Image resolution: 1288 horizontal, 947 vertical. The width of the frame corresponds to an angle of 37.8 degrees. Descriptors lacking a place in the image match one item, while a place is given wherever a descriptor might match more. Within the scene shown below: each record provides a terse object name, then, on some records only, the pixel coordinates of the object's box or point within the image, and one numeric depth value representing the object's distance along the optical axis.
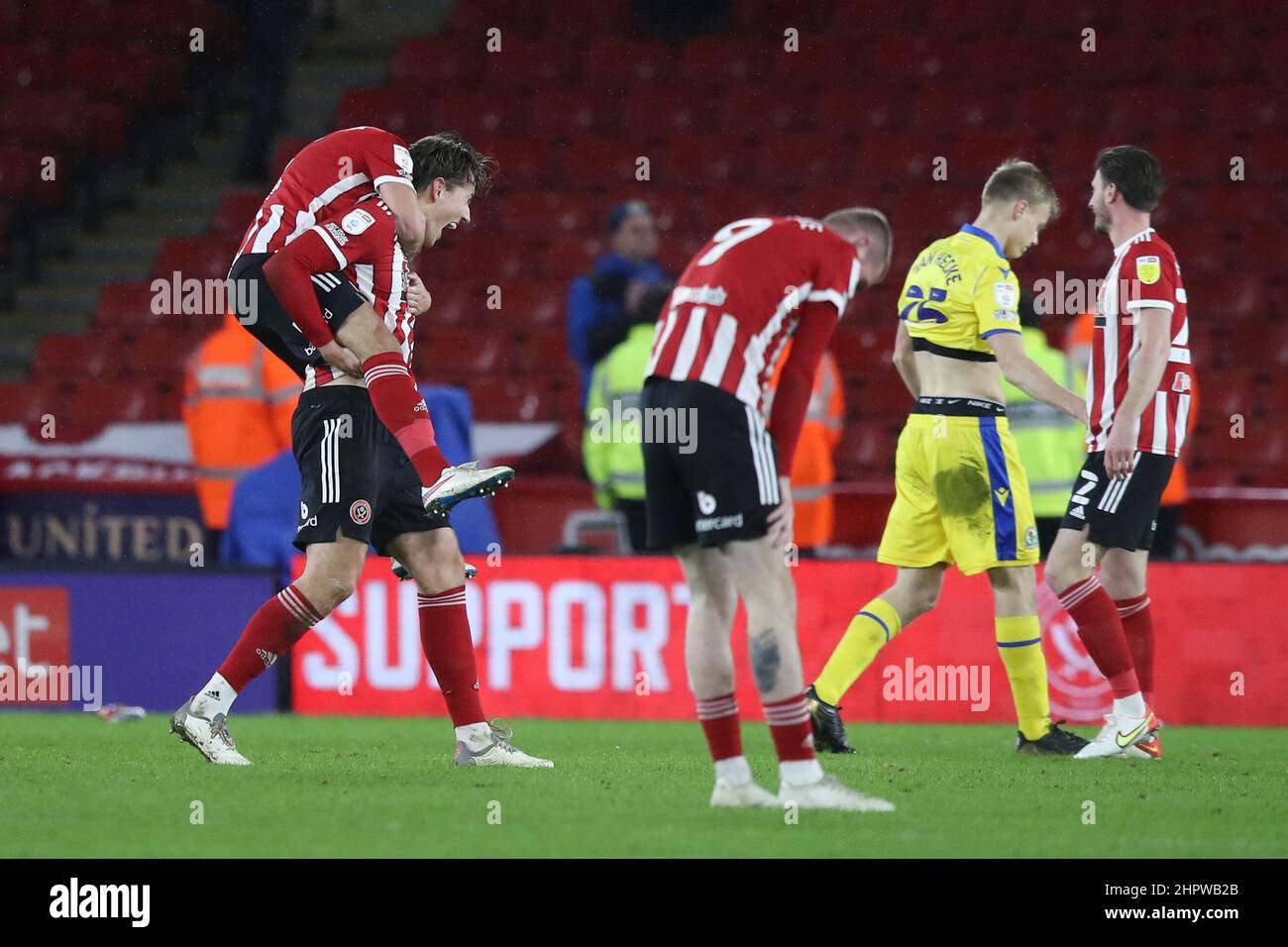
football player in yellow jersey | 6.34
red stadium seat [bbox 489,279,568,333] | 12.66
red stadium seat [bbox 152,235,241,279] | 13.54
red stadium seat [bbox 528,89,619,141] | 13.81
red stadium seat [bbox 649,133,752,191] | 13.27
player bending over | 4.60
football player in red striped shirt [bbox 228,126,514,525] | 5.57
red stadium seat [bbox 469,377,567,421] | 11.73
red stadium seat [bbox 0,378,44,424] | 12.44
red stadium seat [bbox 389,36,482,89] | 14.41
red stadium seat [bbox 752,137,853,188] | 13.07
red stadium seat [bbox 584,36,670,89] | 14.02
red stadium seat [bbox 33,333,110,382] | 13.09
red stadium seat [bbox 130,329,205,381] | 12.91
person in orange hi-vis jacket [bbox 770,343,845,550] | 9.41
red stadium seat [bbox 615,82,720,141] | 13.69
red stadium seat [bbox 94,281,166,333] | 13.54
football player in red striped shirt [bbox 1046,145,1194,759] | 6.40
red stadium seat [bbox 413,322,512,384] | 12.39
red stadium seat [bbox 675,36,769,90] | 13.93
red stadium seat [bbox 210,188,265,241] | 13.82
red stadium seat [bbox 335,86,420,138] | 13.99
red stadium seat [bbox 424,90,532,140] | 13.91
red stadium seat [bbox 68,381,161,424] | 12.47
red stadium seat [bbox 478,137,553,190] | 13.55
